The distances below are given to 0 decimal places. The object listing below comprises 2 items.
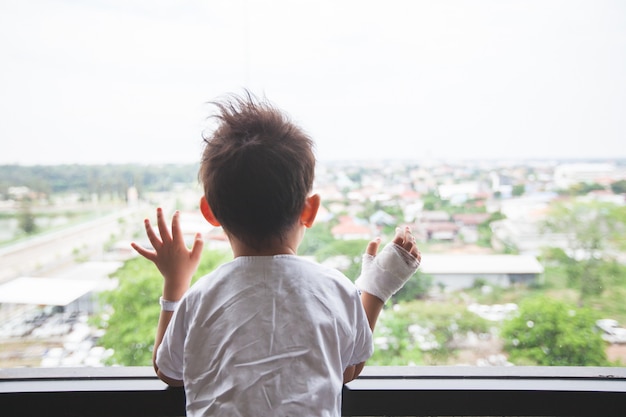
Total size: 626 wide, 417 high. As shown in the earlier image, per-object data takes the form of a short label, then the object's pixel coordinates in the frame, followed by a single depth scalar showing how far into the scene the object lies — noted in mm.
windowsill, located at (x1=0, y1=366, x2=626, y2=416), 982
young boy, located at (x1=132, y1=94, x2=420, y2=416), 691
